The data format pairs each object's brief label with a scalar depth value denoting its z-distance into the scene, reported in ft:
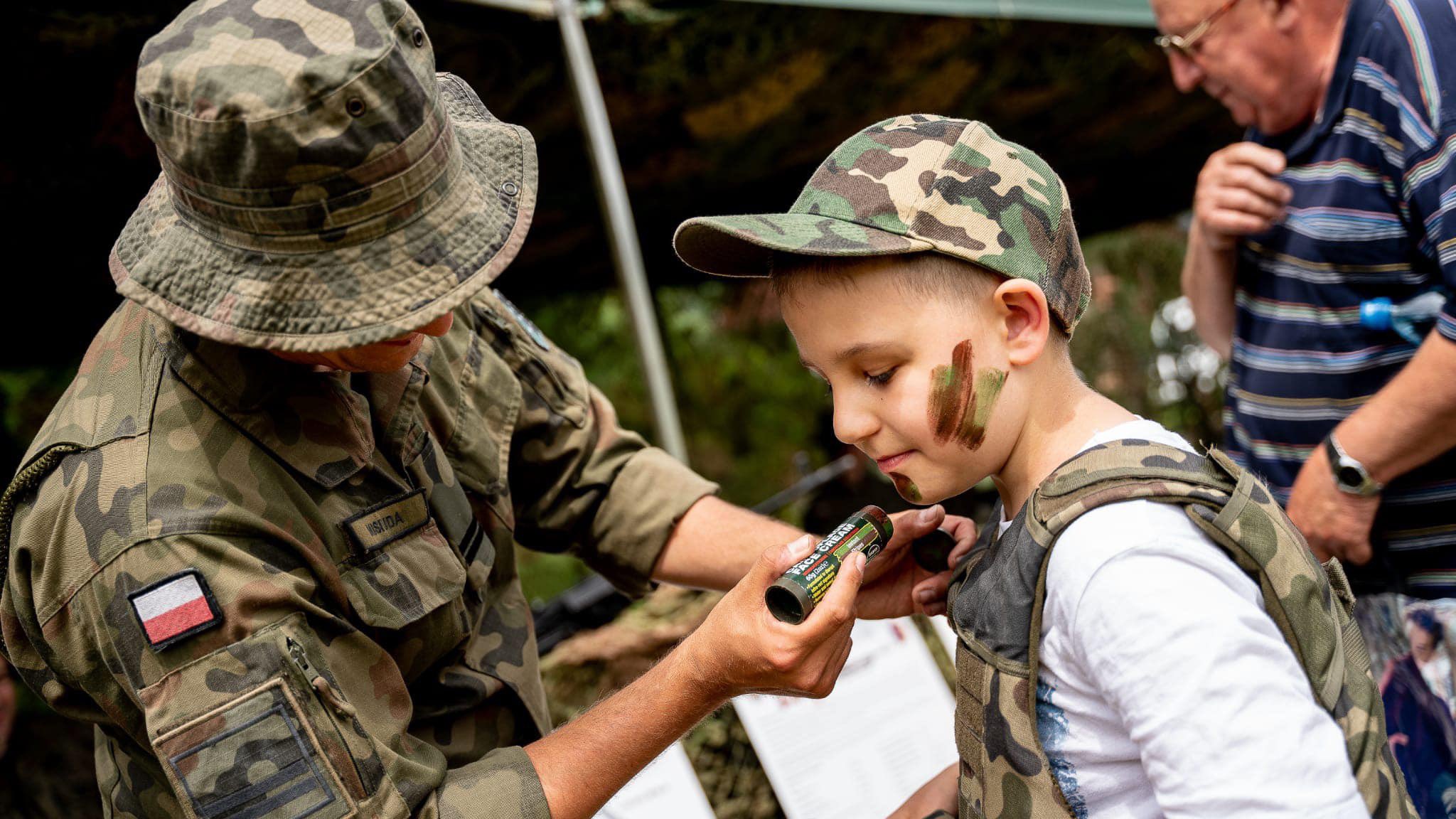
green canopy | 11.58
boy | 3.91
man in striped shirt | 6.82
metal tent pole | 10.12
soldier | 4.48
